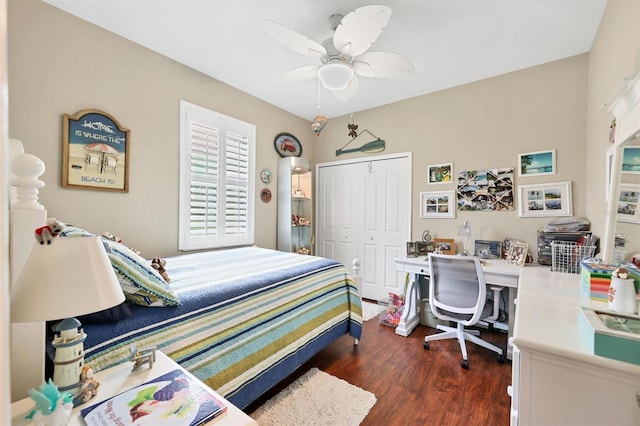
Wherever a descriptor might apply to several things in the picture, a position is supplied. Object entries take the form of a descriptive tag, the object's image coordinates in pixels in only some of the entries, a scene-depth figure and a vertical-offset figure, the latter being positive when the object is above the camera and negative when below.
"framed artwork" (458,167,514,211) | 2.80 +0.27
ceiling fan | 1.59 +1.16
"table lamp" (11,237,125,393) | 0.67 -0.22
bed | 1.06 -0.58
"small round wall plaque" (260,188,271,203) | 3.59 +0.22
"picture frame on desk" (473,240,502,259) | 2.76 -0.38
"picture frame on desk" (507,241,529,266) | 2.48 -0.38
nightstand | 0.71 -0.57
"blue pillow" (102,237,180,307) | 1.14 -0.32
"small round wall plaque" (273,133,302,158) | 3.78 +0.99
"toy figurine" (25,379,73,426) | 0.62 -0.49
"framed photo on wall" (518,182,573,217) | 2.51 +0.15
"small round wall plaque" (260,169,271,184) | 3.58 +0.49
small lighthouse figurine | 0.78 -0.45
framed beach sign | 2.04 +0.47
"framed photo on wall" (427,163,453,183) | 3.14 +0.49
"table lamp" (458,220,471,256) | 2.99 -0.20
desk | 2.20 -0.58
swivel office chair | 2.12 -0.69
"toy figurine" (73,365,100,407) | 0.77 -0.54
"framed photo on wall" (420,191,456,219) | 3.12 +0.10
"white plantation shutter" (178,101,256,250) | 2.78 +0.36
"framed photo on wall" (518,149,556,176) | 2.59 +0.52
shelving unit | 3.72 +0.09
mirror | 1.20 +0.18
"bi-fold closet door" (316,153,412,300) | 3.53 -0.04
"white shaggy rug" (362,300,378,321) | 3.18 -1.26
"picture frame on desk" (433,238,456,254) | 3.01 -0.37
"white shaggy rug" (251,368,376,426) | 1.54 -1.22
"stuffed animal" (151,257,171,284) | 1.52 -0.34
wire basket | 1.89 -0.30
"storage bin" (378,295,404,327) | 2.88 -1.10
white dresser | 0.80 -0.53
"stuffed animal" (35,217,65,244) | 0.71 -0.07
